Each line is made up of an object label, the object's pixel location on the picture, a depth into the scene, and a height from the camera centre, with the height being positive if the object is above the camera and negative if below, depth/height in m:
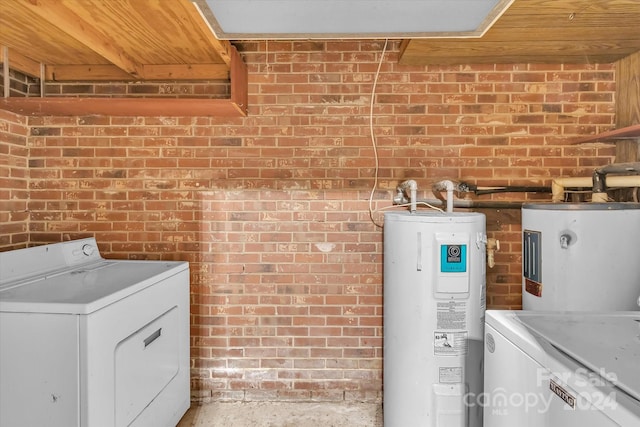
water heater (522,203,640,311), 1.62 -0.19
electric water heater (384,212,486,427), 1.83 -0.51
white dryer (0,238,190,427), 1.31 -0.50
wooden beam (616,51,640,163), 2.12 +0.67
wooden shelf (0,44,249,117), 2.01 +0.62
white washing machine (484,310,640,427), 0.82 -0.39
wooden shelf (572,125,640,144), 1.86 +0.43
